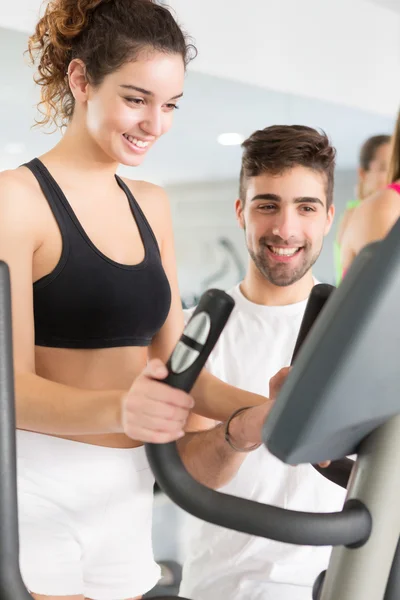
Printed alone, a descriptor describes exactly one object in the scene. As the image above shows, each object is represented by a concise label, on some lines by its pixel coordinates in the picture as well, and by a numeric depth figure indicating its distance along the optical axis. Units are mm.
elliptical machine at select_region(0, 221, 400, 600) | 582
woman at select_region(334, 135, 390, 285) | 3889
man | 1662
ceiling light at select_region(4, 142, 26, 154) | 2770
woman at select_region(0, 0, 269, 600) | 1235
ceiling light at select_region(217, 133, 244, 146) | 3775
